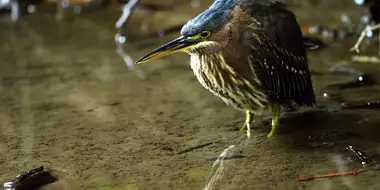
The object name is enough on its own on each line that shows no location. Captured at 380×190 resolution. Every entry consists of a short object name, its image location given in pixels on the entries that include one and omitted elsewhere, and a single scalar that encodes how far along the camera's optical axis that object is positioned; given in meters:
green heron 6.78
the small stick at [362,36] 9.74
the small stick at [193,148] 7.08
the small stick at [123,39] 10.81
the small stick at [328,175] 6.21
